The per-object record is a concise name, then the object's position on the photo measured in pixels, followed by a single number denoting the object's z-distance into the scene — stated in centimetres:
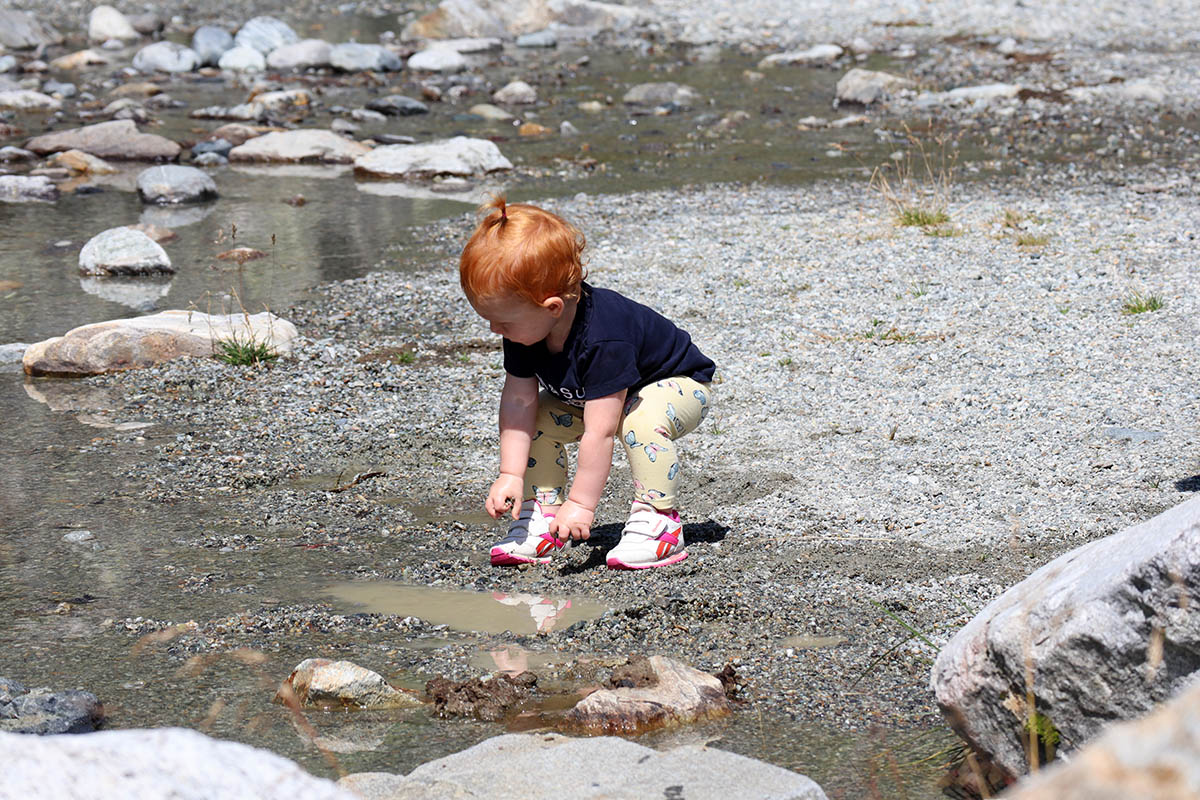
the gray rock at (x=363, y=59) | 1881
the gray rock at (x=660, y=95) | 1606
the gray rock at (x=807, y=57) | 1898
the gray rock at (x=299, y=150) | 1280
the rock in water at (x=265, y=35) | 1980
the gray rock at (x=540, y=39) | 2147
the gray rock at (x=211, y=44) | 1933
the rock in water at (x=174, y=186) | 1095
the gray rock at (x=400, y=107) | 1545
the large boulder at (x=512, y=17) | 2211
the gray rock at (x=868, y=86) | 1545
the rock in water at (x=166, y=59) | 1884
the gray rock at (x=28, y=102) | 1551
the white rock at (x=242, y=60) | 1914
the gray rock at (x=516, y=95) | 1627
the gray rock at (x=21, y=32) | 2052
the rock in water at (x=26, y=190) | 1102
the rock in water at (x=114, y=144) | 1288
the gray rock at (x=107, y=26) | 2232
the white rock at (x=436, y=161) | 1200
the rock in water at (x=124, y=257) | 870
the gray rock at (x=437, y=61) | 1897
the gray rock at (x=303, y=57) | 1909
